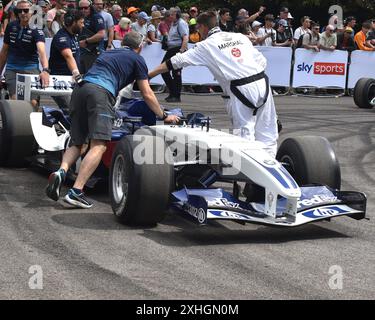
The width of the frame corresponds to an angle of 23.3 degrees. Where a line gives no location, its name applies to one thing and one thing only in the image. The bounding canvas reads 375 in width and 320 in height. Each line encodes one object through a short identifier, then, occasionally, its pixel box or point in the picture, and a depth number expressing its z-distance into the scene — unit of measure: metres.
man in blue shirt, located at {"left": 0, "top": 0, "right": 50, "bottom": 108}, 11.23
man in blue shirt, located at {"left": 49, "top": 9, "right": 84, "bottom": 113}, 10.62
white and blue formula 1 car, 7.23
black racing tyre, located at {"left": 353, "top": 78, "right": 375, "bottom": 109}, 18.47
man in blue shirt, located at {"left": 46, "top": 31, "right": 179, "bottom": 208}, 8.22
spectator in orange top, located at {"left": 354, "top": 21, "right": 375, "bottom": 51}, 22.95
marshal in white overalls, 8.64
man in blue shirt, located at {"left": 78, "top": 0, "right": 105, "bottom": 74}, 14.49
